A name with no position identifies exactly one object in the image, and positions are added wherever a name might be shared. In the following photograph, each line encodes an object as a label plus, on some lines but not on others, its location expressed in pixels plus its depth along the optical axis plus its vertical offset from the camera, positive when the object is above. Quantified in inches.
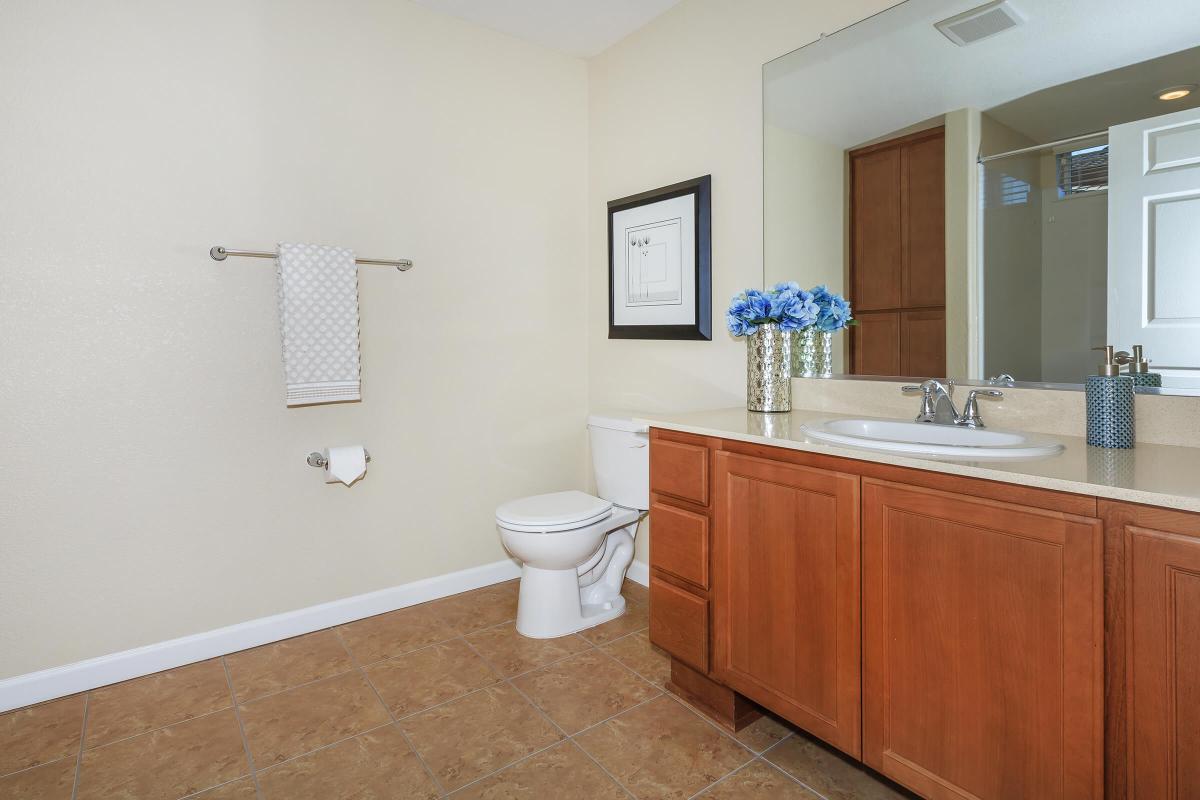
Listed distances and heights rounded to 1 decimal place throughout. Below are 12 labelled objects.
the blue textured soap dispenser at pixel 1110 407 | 53.7 -2.6
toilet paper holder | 92.8 -10.2
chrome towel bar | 85.4 +18.1
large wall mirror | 55.1 +19.2
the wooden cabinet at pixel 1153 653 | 38.5 -16.8
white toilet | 90.4 -21.7
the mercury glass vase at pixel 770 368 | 80.6 +1.5
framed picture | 97.8 +18.8
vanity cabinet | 42.0 -18.6
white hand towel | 87.6 +8.8
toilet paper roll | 91.0 -10.8
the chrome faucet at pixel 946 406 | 65.3 -2.9
